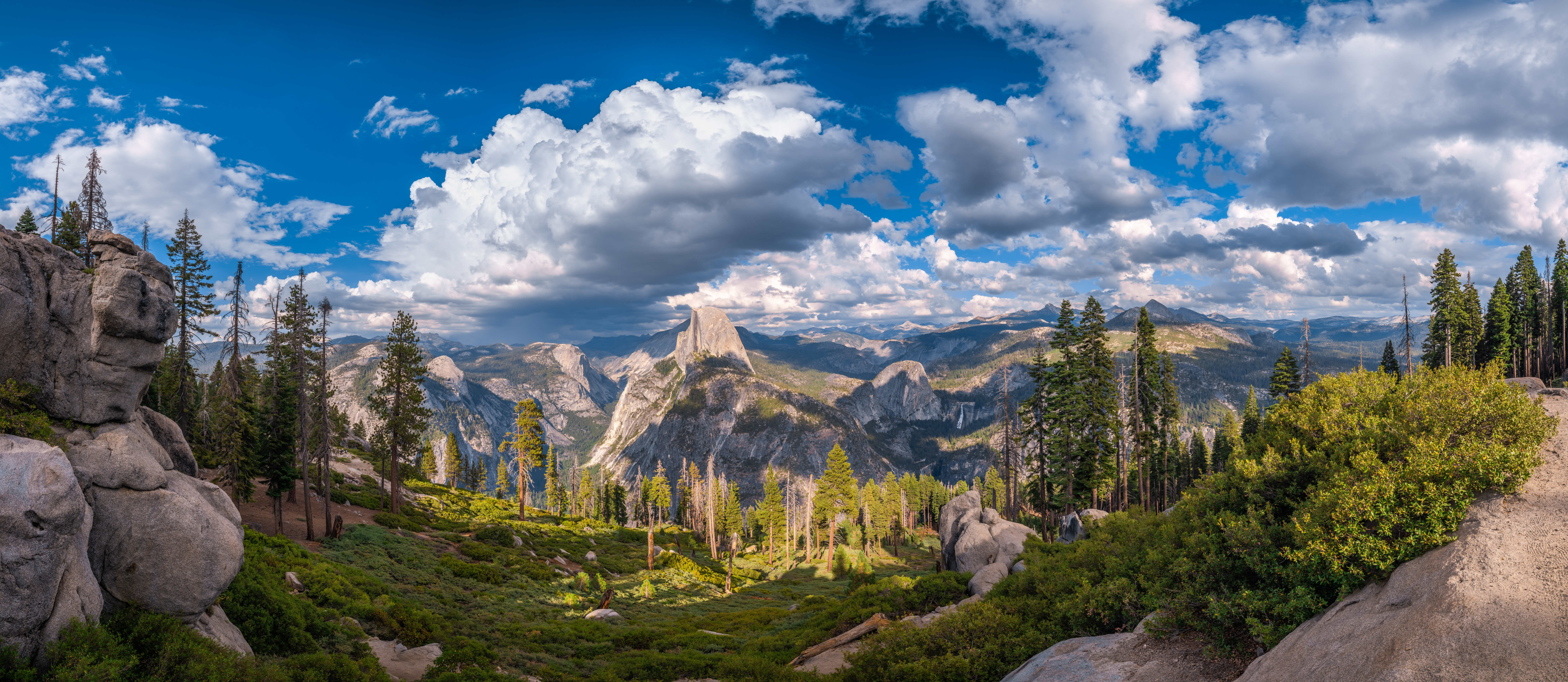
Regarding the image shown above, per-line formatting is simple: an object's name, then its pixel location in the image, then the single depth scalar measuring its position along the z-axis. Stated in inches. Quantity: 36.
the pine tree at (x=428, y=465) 4247.0
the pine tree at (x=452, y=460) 4293.8
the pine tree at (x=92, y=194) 1074.1
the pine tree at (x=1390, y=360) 2770.7
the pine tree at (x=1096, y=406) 1638.8
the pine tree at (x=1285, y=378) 2456.9
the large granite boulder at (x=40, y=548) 383.9
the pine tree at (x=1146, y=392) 2015.3
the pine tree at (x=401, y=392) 1847.9
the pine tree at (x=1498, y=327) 2516.0
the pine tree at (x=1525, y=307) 2753.4
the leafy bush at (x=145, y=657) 405.1
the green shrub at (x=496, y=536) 1918.1
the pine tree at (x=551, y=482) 3590.1
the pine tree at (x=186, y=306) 1185.4
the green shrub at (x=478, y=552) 1648.6
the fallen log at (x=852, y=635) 963.3
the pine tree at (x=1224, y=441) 3147.1
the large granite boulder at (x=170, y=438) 646.5
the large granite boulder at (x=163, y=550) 493.7
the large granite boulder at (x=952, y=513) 1857.8
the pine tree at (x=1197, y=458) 3304.6
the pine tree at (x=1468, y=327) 2476.6
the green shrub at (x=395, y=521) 1749.5
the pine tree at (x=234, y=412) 1187.9
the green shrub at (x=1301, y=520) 353.4
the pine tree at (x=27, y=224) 1502.2
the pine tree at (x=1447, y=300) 2448.3
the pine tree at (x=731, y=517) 3582.7
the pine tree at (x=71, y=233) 1059.9
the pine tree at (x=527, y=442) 2578.7
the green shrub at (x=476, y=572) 1414.9
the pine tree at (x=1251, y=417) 2825.3
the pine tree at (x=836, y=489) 2928.2
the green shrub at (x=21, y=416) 467.2
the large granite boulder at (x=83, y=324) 510.3
